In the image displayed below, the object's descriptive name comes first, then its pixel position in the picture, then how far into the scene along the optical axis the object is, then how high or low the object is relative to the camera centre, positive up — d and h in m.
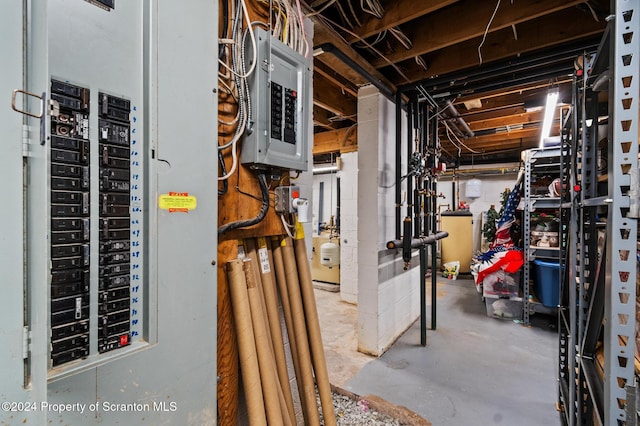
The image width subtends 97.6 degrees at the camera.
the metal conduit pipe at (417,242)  2.42 -0.28
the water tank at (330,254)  4.39 -0.69
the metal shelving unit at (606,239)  0.78 -0.10
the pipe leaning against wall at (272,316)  1.13 -0.43
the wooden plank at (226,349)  0.98 -0.49
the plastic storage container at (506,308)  3.18 -1.11
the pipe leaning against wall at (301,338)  1.23 -0.57
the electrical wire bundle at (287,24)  1.18 +0.81
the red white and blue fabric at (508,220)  3.49 -0.11
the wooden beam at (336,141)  3.78 +0.98
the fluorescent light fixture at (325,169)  4.84 +0.74
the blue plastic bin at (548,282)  2.94 -0.75
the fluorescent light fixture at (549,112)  2.50 +1.00
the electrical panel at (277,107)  1.00 +0.40
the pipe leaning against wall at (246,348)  0.95 -0.48
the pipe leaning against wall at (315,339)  1.29 -0.59
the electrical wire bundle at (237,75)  0.97 +0.48
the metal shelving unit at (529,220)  3.02 -0.10
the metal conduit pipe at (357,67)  1.83 +1.07
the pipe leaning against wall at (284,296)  1.24 -0.38
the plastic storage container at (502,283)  3.14 -0.82
